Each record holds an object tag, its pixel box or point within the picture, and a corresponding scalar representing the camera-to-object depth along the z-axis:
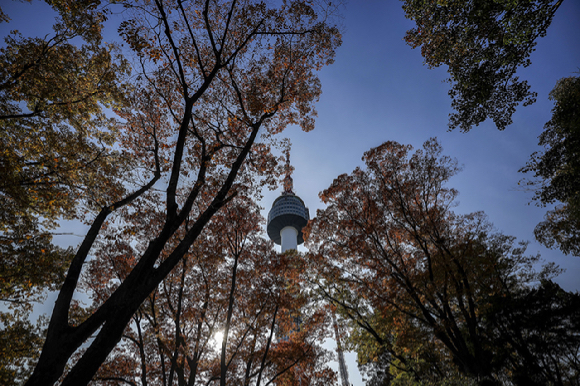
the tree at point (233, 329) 8.91
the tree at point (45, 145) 7.07
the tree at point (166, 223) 3.53
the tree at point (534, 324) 9.87
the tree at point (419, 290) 8.17
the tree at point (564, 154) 7.98
